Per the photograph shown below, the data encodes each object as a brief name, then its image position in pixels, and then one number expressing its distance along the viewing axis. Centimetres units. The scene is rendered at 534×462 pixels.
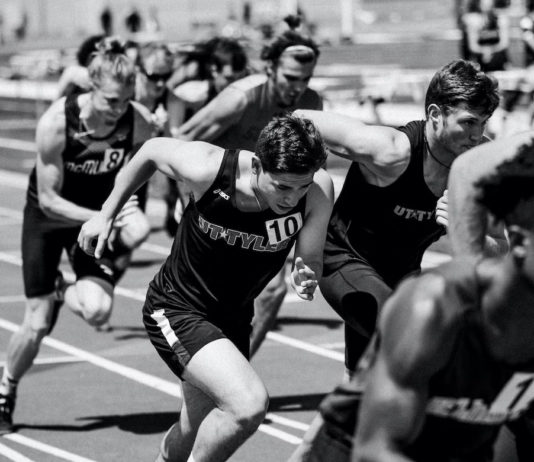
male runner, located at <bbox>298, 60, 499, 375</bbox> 980
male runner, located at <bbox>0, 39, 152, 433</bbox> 1283
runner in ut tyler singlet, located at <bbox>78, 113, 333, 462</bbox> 864
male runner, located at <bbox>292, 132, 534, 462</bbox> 526
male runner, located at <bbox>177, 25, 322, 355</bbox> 1411
